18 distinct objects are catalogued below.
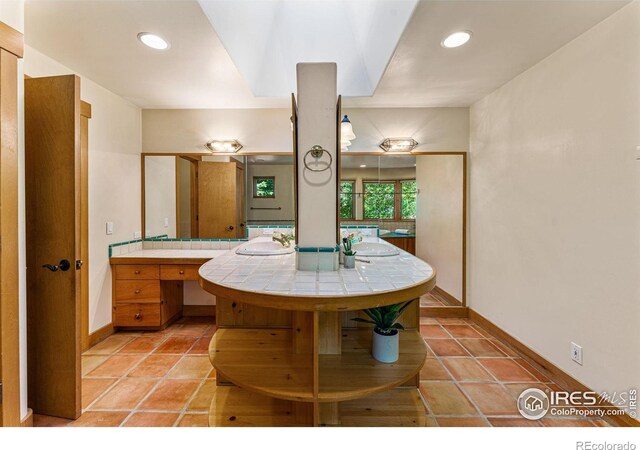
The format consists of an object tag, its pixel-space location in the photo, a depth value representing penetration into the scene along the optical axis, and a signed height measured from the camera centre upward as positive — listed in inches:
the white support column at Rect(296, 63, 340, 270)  69.5 +11.5
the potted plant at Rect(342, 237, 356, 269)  73.9 -8.9
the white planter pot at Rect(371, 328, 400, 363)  63.9 -25.8
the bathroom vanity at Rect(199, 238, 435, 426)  53.7 -27.8
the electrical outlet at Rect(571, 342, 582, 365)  78.5 -33.1
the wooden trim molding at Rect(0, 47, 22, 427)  59.5 -4.0
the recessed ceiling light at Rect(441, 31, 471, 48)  78.2 +46.6
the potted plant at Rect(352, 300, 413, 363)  64.0 -23.3
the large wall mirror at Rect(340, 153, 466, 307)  137.2 +9.5
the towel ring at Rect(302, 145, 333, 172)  69.6 +14.8
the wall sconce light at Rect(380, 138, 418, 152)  134.1 +32.9
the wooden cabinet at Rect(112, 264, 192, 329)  117.5 -26.3
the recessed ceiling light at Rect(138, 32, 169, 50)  79.9 +46.9
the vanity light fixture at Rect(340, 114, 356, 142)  102.0 +29.6
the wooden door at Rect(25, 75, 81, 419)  69.2 -4.6
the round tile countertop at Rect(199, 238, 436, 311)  52.2 -11.9
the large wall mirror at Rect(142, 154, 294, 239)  137.0 +11.6
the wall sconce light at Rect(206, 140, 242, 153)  135.3 +32.0
